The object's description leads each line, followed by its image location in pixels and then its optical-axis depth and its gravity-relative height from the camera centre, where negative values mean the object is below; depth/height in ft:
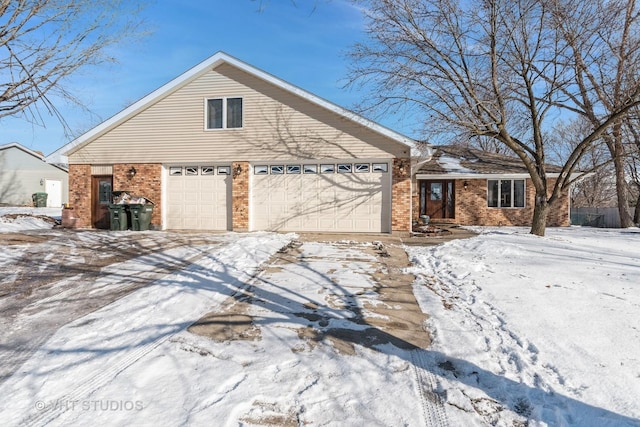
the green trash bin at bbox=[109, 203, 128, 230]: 39.88 -0.55
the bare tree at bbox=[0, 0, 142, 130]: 19.25 +8.05
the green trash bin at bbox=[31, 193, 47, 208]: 86.09 +2.81
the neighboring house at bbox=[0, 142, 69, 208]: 85.51 +8.36
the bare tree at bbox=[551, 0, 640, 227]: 32.99 +16.17
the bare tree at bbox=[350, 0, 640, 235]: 33.19 +14.22
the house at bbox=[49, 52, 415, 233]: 38.67 +5.92
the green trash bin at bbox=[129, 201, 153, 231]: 39.65 -0.53
